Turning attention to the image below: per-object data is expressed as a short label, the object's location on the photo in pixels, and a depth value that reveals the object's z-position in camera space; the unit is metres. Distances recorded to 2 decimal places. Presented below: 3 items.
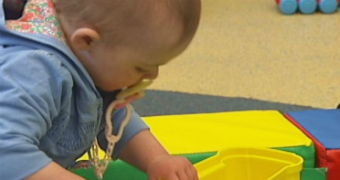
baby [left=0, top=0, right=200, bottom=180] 0.81
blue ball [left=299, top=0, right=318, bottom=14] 2.61
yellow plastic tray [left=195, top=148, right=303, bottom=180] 1.07
